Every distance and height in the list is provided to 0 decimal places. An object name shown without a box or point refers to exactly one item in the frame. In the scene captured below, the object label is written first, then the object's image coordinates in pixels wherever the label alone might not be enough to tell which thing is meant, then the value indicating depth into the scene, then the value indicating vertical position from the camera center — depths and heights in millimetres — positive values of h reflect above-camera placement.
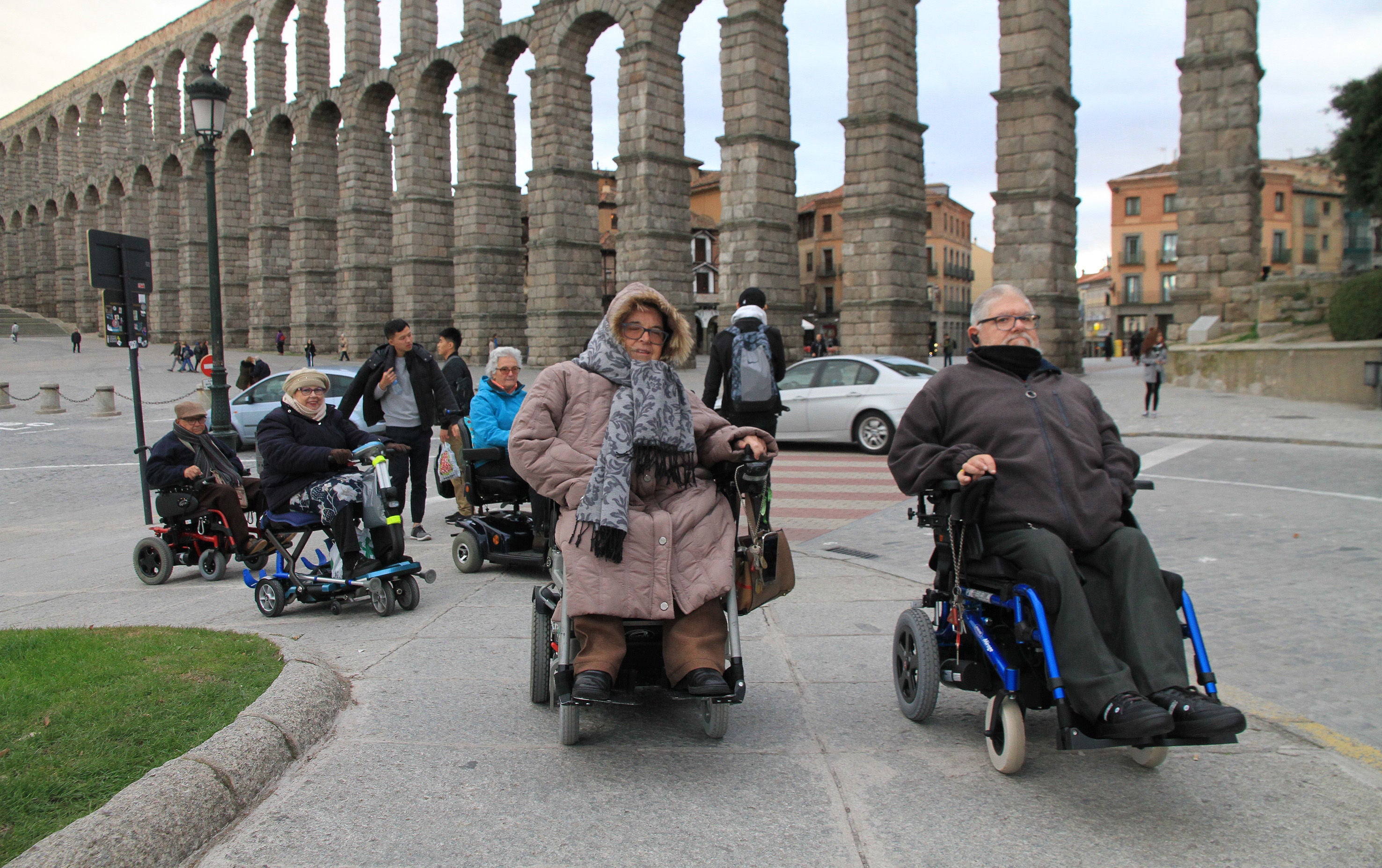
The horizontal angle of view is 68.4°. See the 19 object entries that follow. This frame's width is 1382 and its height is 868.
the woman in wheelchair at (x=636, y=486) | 3410 -406
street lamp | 13383 +3102
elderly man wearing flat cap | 7047 -614
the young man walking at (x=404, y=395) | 7867 -146
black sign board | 9727 +978
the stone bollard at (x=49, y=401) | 24703 -378
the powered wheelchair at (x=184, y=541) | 7066 -1137
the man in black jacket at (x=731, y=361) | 7664 +56
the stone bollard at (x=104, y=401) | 23672 -403
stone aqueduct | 23703 +6448
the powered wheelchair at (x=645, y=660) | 3439 -1017
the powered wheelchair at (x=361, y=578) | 5723 -1114
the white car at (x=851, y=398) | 13828 -442
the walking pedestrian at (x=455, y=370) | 10461 +60
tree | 27641 +5946
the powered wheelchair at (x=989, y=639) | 3084 -932
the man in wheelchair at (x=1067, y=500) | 2977 -467
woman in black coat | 5777 -493
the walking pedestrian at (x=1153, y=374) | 16234 -242
